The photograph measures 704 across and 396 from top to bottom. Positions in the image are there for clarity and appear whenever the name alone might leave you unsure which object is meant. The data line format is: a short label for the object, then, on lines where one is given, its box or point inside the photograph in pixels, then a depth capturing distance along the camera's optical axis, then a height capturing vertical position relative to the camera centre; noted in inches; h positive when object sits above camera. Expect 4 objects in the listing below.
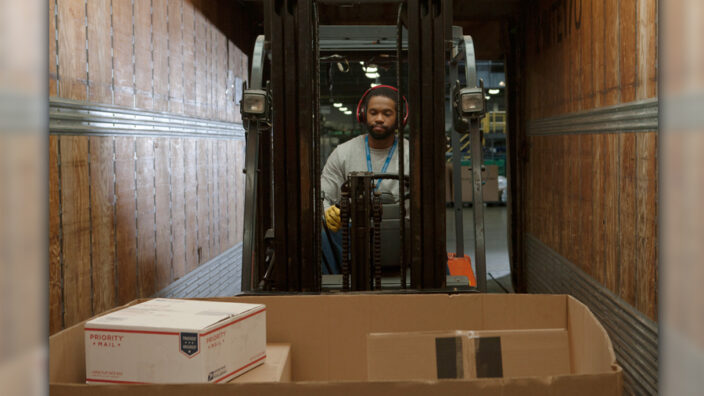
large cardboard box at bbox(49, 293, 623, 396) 61.1 -17.5
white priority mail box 60.5 -17.9
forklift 126.6 +4.7
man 161.5 +5.6
